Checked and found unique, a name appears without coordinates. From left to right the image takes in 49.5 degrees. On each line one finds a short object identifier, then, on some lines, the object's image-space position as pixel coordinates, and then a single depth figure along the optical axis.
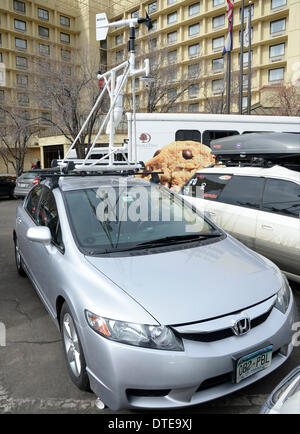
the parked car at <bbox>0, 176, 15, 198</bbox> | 15.13
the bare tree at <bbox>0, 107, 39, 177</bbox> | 22.14
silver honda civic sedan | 1.91
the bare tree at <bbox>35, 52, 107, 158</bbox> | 17.34
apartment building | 32.12
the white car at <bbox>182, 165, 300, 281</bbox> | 3.99
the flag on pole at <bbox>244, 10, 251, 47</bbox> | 15.81
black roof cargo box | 5.34
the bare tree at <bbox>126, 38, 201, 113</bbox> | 19.27
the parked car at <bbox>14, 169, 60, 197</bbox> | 13.52
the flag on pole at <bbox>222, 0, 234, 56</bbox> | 14.05
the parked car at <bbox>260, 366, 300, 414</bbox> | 1.50
